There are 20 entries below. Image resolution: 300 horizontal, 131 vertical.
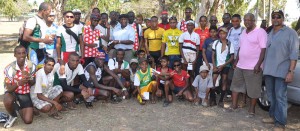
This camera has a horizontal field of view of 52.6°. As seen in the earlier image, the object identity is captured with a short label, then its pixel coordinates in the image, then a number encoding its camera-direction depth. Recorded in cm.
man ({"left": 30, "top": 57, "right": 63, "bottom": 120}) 522
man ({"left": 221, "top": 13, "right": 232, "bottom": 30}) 686
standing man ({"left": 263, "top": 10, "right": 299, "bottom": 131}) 462
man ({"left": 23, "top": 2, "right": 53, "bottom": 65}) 531
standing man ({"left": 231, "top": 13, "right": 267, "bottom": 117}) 519
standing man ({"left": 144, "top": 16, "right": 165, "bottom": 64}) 705
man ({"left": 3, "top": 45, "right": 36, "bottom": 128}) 490
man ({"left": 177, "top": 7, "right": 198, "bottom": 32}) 727
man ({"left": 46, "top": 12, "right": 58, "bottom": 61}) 557
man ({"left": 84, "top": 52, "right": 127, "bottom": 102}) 633
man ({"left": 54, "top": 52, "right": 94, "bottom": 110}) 571
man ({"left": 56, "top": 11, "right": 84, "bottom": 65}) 590
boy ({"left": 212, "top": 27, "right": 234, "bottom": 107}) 593
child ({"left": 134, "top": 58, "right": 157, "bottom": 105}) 643
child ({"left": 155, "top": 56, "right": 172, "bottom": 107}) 646
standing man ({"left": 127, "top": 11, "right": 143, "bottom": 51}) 744
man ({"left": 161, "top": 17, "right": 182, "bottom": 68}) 679
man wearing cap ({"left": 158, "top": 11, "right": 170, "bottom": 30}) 745
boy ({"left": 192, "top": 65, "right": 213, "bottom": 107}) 623
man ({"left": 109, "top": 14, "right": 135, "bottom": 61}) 698
